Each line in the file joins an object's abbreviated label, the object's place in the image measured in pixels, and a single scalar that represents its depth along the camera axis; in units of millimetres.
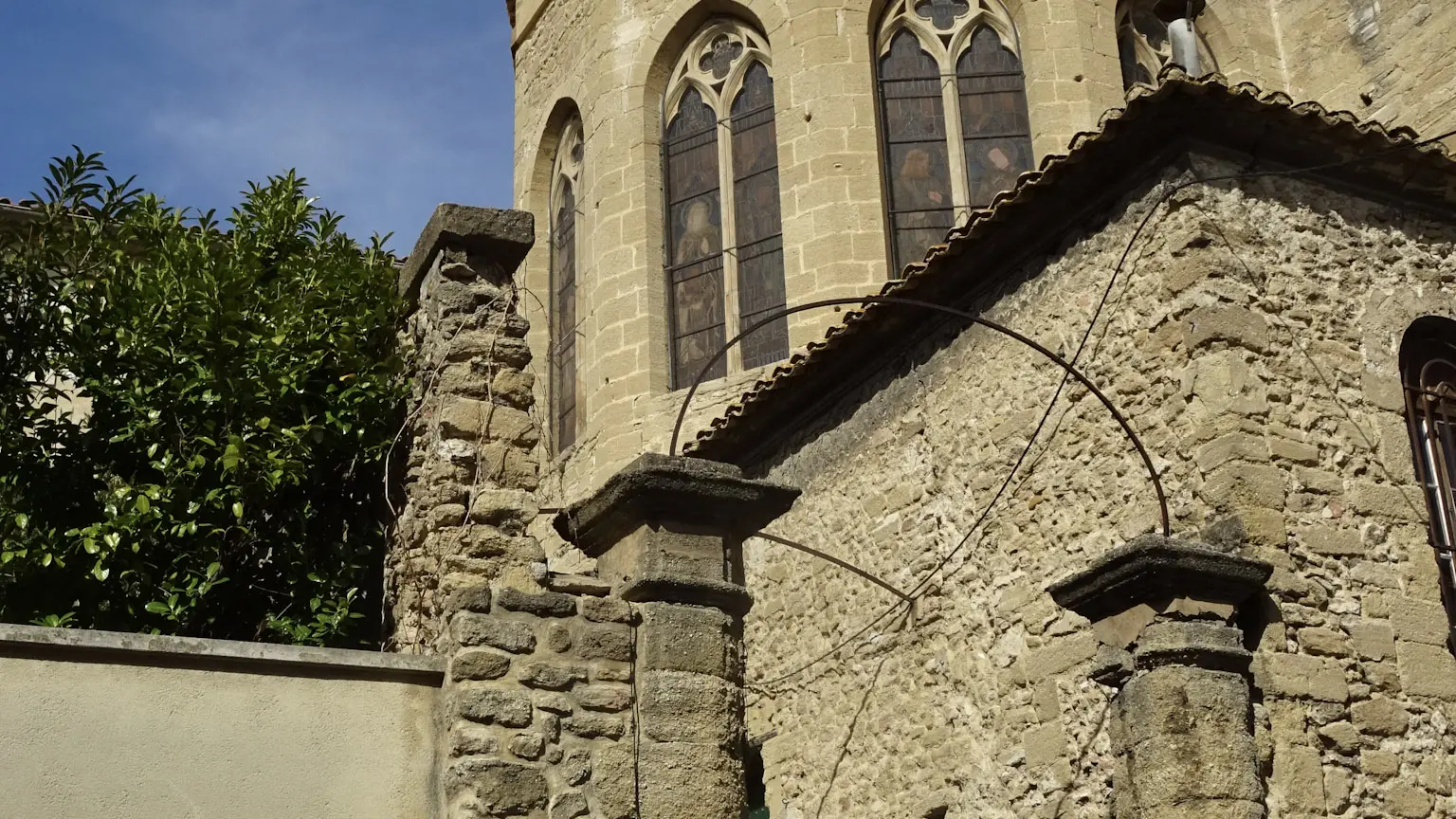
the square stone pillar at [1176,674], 5887
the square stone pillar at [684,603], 5098
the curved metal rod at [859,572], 8670
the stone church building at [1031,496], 5320
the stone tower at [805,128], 12336
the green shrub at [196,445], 6203
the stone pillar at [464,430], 5473
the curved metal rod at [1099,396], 6691
